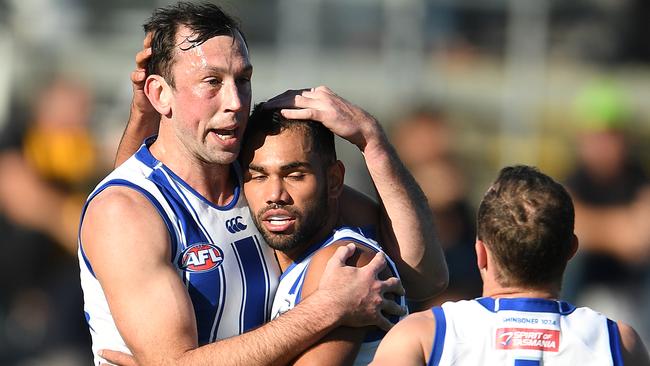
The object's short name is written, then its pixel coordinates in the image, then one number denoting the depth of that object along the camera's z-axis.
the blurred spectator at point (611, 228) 19.94
